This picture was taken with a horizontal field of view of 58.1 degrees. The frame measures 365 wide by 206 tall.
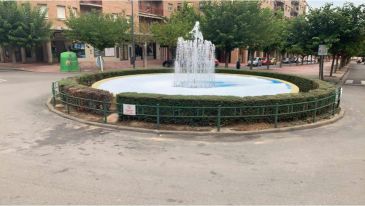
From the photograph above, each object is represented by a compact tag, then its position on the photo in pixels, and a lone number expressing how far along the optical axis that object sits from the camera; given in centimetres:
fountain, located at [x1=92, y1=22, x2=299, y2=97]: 1756
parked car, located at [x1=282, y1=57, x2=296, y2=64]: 6790
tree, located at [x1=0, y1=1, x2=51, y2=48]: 3400
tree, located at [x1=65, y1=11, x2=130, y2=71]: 3312
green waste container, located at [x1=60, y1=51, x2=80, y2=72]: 3366
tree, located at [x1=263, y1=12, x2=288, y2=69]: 3436
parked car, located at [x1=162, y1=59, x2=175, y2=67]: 4416
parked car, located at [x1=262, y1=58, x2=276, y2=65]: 5419
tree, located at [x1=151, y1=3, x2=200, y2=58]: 3928
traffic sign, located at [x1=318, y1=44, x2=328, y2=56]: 2389
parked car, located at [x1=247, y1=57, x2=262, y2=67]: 5157
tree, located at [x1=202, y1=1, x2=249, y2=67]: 3206
